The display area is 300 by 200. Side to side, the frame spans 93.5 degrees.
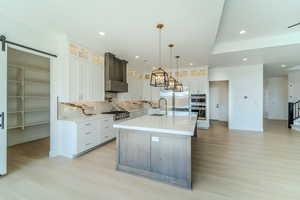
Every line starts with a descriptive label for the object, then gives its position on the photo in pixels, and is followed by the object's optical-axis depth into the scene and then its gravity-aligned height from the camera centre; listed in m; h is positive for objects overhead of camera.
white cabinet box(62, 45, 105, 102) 3.55 +0.63
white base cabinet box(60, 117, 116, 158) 3.26 -0.91
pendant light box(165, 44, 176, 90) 3.86 +0.48
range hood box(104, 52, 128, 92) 4.68 +0.92
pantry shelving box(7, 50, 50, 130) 4.00 +0.14
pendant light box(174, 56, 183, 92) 4.20 +0.42
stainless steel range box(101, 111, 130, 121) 4.61 -0.54
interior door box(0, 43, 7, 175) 2.43 -0.22
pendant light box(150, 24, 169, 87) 2.93 +0.47
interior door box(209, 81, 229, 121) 8.22 -0.04
